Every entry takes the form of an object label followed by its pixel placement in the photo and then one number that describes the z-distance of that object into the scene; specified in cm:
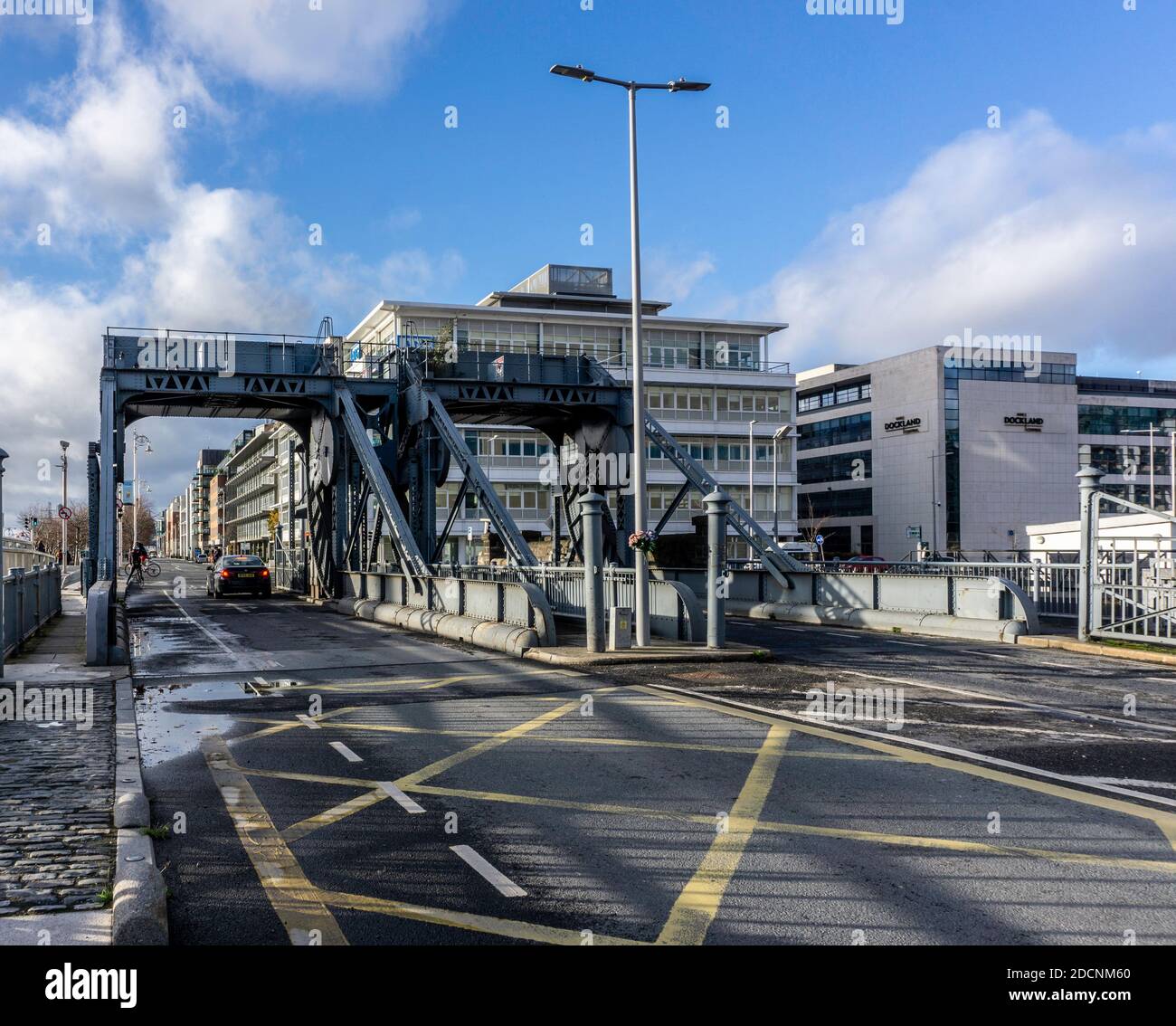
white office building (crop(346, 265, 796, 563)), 7181
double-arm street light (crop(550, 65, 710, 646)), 1672
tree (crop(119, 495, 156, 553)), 14281
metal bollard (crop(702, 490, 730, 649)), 1670
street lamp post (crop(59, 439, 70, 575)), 7337
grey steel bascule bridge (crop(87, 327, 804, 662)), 2897
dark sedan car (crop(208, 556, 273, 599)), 3803
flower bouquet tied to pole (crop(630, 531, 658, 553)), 1661
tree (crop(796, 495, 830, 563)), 9038
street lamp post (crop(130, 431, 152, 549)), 7836
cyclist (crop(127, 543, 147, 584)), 5231
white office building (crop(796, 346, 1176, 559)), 8788
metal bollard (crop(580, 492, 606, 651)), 1642
